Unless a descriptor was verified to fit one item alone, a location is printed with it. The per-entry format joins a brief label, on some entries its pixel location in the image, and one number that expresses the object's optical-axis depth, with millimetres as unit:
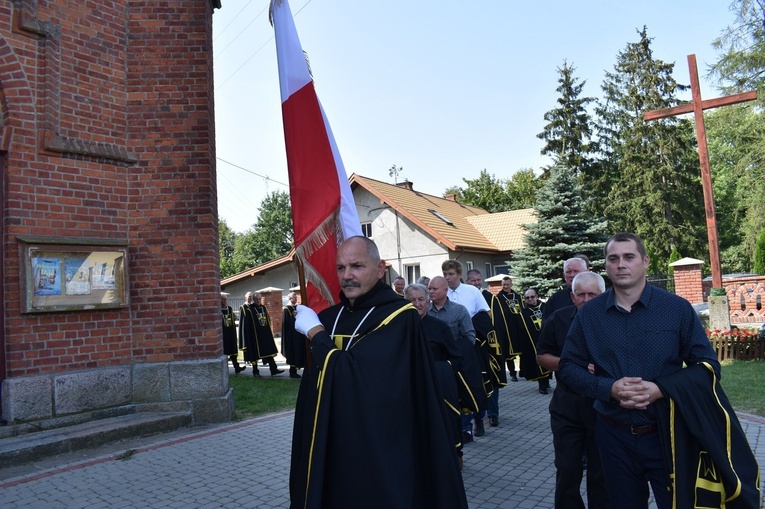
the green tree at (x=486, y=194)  50844
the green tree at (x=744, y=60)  19844
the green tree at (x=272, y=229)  62312
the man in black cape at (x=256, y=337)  13773
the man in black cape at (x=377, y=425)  2633
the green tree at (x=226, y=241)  78775
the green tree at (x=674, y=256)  28984
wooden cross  14391
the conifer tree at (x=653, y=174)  34219
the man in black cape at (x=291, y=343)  12789
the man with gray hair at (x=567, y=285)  5234
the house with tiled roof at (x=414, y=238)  26922
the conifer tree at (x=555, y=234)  21875
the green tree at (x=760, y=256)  23031
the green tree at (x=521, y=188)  49625
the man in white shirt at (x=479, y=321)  7023
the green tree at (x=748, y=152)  21594
